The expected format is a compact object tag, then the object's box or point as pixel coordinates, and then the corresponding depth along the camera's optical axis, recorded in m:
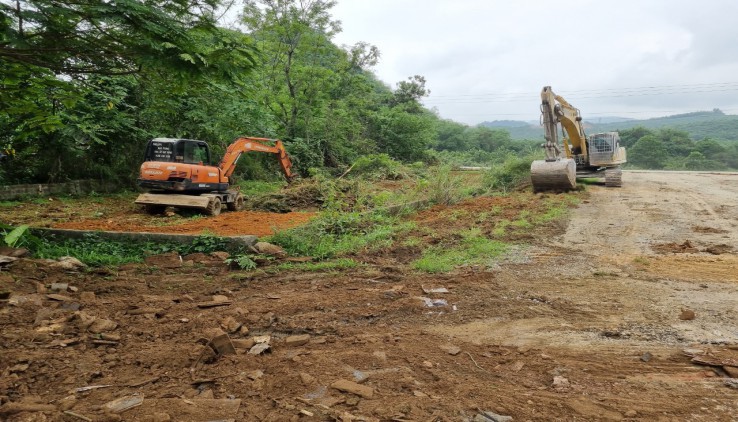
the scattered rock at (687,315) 4.83
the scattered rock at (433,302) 5.46
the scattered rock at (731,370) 3.60
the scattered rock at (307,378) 3.50
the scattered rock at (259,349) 4.06
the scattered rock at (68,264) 6.33
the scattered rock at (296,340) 4.33
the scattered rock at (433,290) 5.95
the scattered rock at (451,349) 4.12
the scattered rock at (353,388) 3.33
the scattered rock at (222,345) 3.99
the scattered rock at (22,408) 2.94
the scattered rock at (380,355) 3.96
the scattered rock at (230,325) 4.62
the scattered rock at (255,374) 3.58
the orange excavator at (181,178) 11.88
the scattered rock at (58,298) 5.14
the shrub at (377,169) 19.31
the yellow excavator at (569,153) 15.05
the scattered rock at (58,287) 5.45
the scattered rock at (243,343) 4.19
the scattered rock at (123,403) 3.06
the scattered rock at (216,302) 5.41
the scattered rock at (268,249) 7.81
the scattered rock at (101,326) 4.41
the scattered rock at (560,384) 3.49
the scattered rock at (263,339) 4.32
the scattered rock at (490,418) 3.04
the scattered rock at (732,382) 3.46
